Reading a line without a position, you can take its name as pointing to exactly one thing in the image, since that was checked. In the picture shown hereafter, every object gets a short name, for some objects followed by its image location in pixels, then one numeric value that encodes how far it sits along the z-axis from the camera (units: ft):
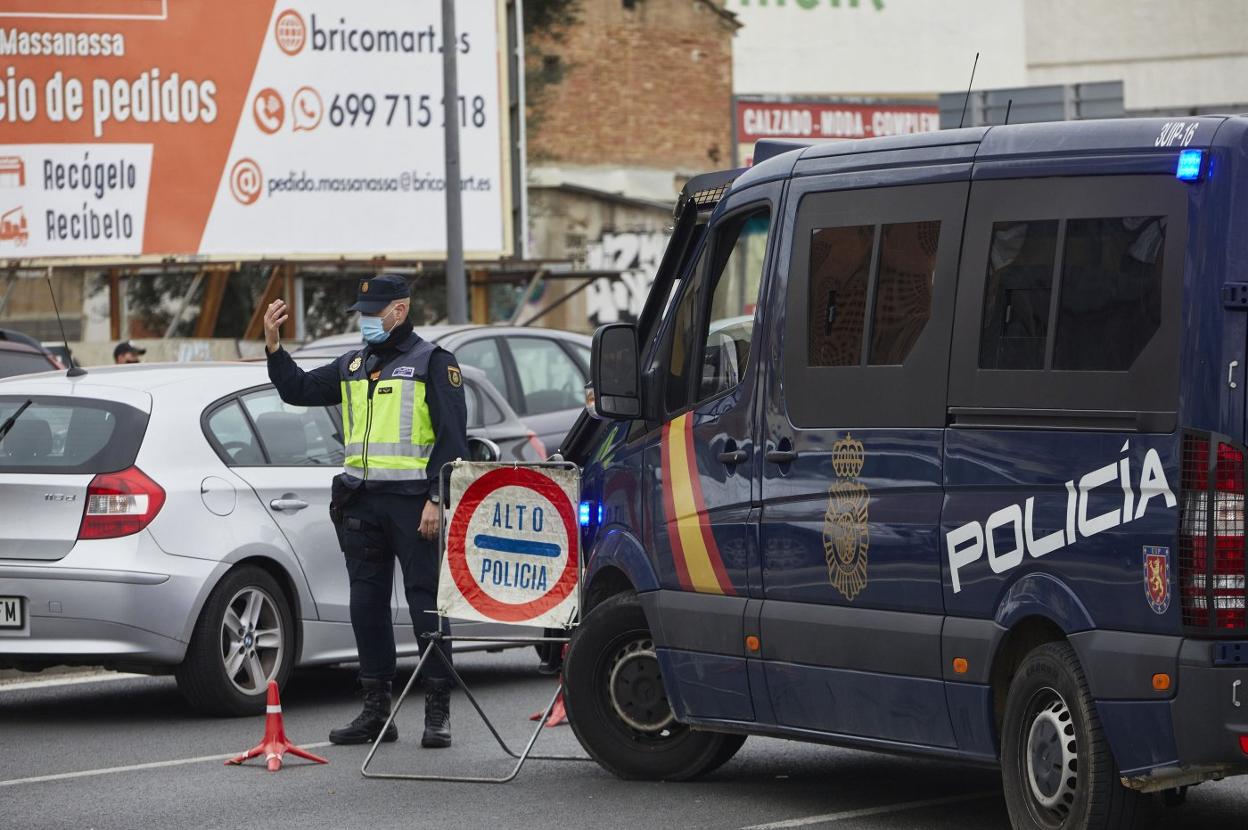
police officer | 60.10
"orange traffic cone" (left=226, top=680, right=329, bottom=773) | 57.29
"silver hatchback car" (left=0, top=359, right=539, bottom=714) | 64.13
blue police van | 39.11
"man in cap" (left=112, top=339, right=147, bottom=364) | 120.09
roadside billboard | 178.10
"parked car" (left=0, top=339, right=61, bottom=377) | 92.26
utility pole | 150.63
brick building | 267.55
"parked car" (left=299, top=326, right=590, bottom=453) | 98.03
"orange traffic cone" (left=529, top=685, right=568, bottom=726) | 64.69
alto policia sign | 56.57
